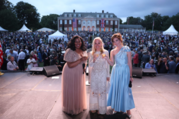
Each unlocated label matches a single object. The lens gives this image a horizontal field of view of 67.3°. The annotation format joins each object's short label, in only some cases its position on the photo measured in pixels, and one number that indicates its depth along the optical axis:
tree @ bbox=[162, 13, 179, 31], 75.50
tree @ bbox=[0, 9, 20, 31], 38.09
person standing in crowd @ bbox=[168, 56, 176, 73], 7.06
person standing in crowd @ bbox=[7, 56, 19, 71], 7.25
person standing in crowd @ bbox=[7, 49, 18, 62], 9.09
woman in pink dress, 3.09
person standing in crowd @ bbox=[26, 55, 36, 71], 7.44
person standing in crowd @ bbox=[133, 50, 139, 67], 9.14
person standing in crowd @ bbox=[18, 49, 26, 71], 8.74
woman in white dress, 3.04
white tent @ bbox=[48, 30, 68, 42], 20.69
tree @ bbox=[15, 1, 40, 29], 59.91
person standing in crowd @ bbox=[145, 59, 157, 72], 7.27
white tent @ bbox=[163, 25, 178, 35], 29.50
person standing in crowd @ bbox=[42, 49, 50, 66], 9.48
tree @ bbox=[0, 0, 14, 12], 47.59
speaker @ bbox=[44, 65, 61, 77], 6.57
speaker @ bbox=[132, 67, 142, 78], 6.37
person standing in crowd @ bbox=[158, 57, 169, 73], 7.22
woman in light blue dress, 3.01
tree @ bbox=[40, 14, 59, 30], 77.86
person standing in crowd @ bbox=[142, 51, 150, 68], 8.51
